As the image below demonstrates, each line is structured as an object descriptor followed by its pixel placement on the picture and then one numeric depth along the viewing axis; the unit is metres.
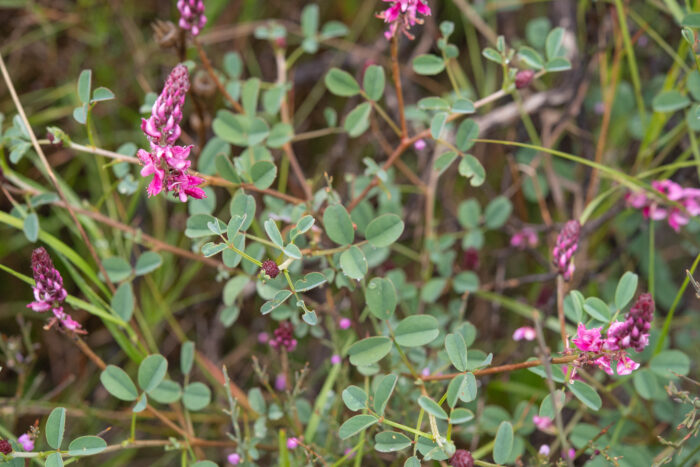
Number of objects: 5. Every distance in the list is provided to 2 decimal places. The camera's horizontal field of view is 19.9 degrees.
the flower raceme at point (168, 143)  0.66
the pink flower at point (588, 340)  0.67
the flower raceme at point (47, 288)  0.69
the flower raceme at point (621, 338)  0.66
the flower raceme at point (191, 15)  0.72
